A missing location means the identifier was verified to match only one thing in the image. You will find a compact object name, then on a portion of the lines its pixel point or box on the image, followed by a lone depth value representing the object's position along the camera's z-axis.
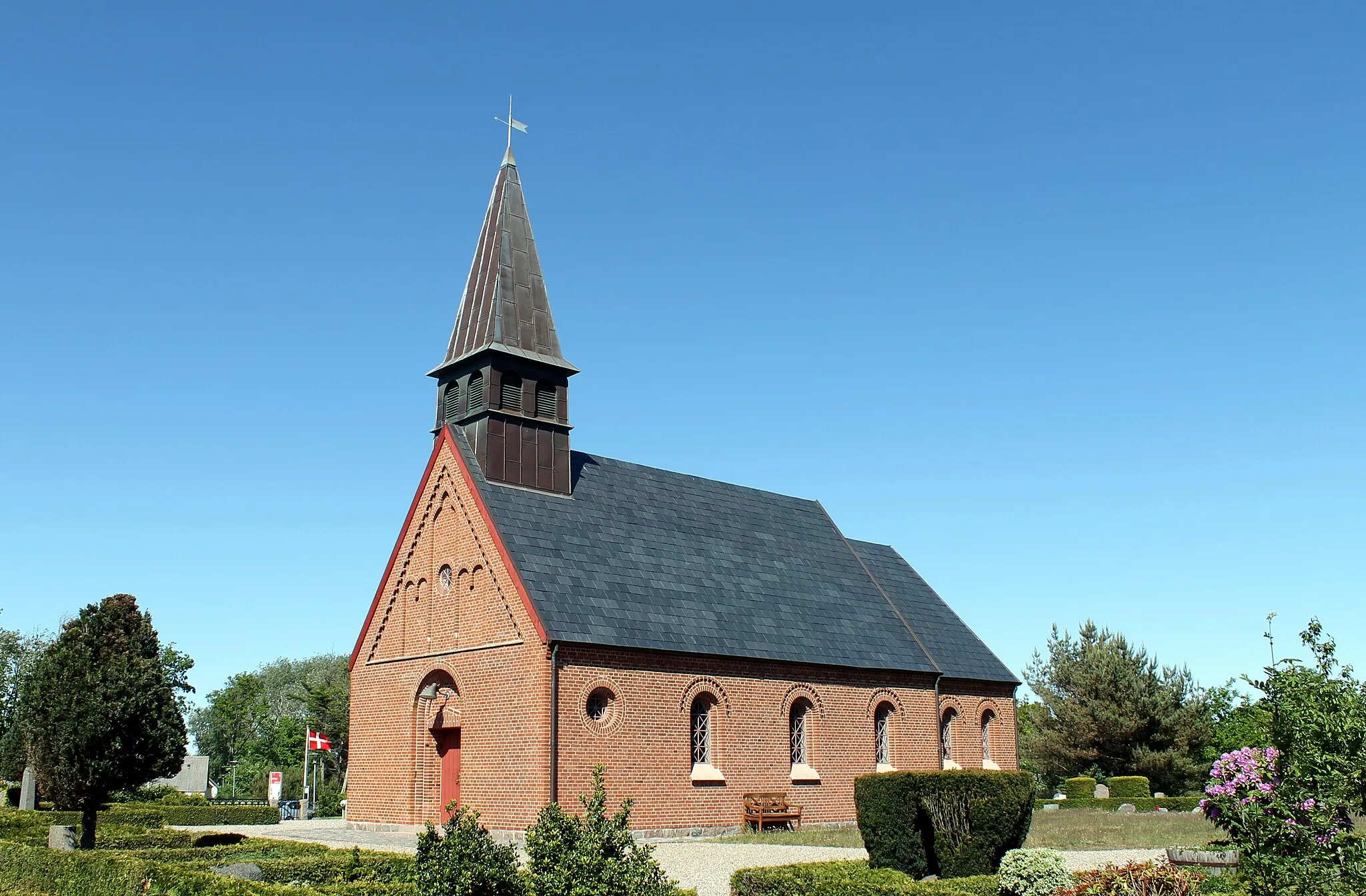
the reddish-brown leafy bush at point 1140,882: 13.69
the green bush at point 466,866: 11.38
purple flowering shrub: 9.23
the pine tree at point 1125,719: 45.06
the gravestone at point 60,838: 21.52
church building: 25.20
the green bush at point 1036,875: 14.30
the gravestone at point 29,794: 41.00
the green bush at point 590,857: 11.05
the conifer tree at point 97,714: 22.38
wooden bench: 27.11
